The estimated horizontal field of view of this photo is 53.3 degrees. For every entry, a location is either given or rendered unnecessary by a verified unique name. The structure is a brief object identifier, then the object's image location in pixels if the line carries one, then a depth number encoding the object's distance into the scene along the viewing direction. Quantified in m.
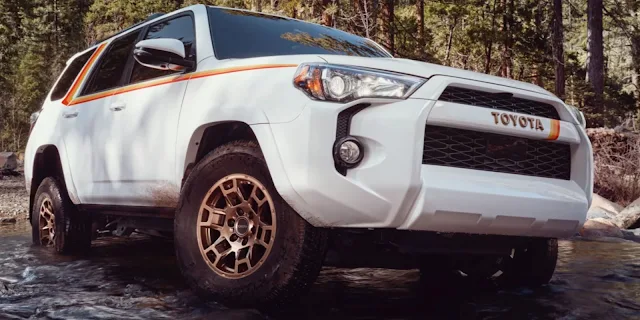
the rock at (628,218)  7.80
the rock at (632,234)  6.92
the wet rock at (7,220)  8.42
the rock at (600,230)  7.10
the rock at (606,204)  8.87
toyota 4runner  2.79
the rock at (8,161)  19.22
